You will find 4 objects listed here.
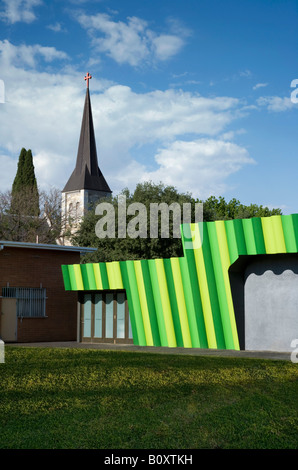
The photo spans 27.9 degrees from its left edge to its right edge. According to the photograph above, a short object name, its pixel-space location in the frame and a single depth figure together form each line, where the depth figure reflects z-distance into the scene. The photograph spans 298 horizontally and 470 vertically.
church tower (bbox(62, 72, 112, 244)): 89.25
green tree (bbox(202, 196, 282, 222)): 63.71
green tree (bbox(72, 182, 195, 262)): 49.53
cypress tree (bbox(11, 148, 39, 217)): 51.66
